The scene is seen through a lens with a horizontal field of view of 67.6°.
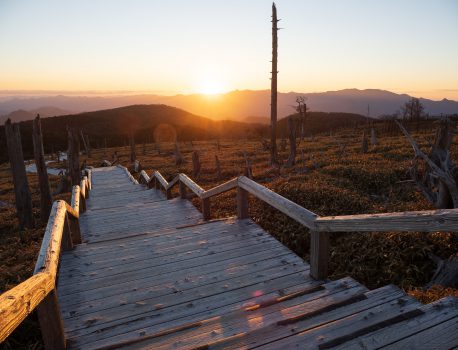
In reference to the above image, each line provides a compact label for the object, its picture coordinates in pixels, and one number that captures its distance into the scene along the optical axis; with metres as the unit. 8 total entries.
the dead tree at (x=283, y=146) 25.85
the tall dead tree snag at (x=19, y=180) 9.30
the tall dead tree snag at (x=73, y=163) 16.27
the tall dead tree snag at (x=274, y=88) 17.08
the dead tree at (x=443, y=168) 5.48
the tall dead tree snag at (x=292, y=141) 16.77
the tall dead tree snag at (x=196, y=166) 16.49
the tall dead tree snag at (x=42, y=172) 10.01
